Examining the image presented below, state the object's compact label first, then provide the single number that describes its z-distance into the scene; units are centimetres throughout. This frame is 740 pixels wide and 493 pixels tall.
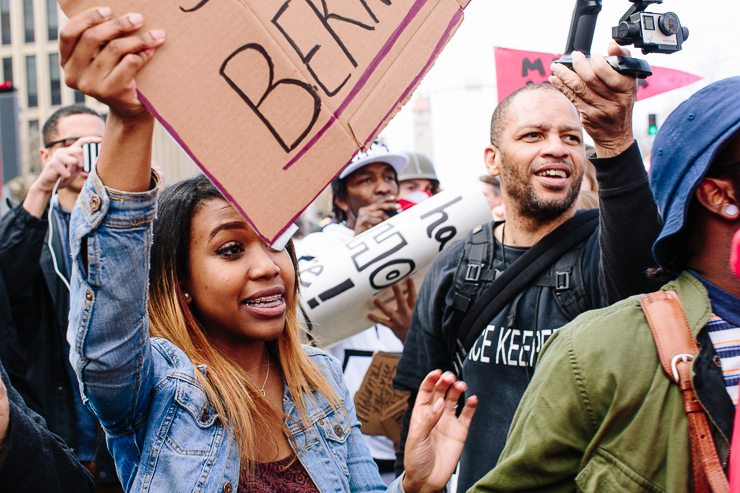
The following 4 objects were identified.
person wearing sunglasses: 315
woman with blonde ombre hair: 128
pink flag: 329
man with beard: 180
